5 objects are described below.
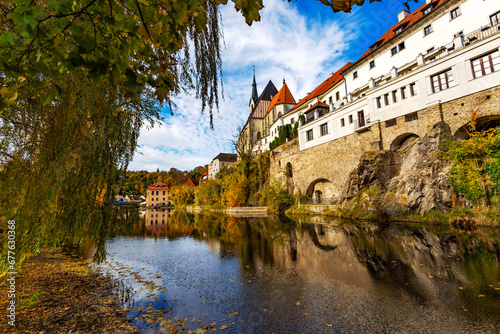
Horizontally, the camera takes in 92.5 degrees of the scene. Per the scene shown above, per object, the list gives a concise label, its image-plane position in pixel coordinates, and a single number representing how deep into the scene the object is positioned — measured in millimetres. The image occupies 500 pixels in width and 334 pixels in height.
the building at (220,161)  65869
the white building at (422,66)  15023
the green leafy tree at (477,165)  12758
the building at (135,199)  83600
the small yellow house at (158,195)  76375
